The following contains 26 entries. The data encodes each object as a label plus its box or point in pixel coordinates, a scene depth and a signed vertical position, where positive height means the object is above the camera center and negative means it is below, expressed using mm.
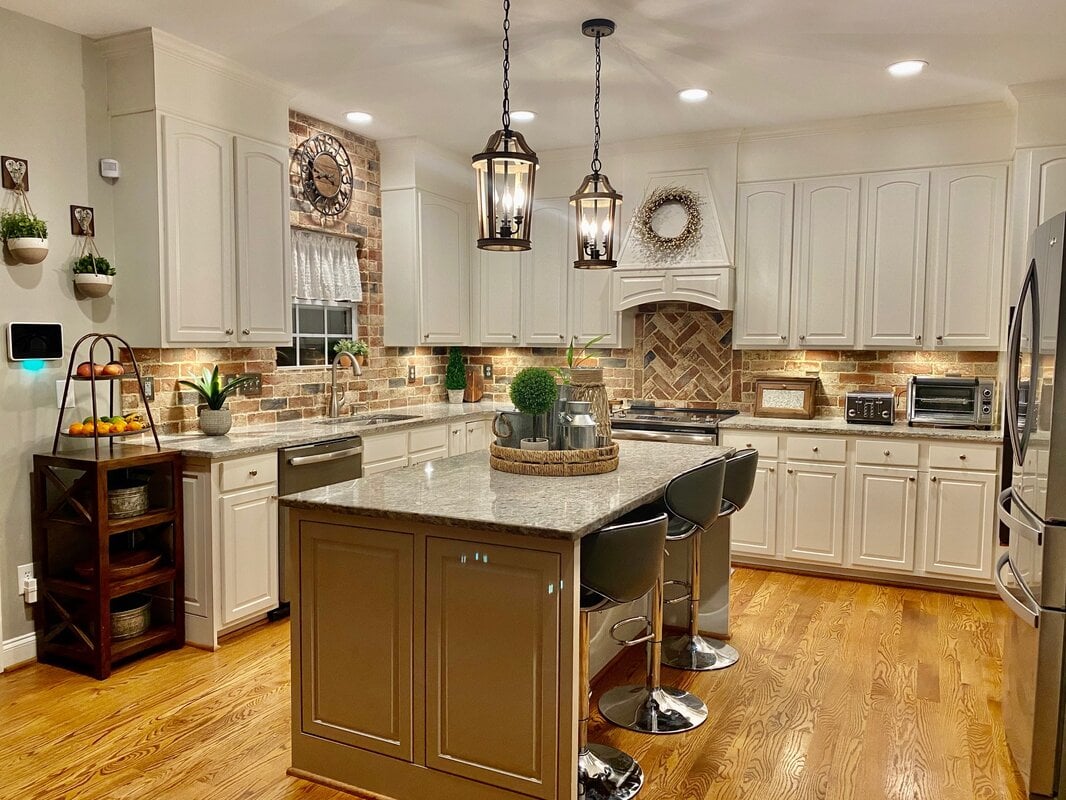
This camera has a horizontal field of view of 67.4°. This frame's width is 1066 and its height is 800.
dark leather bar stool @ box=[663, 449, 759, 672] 2914 -680
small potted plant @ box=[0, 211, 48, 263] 3334 +445
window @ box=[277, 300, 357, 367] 5027 +98
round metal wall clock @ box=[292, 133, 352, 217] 4898 +1089
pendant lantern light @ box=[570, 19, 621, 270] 3268 +523
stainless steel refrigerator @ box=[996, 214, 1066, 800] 2393 -567
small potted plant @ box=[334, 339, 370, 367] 5164 -20
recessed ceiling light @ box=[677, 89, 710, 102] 4418 +1420
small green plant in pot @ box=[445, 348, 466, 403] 6277 -260
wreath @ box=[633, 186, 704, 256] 5355 +870
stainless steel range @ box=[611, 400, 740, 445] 5090 -490
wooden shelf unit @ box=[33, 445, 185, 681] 3330 -939
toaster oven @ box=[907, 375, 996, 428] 4652 -297
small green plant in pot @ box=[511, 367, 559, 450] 3012 -167
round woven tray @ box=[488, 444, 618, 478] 2975 -429
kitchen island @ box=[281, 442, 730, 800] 2250 -862
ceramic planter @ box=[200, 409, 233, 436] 4016 -388
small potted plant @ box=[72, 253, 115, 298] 3619 +305
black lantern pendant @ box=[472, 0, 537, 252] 2574 +508
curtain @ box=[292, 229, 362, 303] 4957 +504
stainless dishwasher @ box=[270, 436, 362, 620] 3984 -638
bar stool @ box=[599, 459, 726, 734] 2898 -1371
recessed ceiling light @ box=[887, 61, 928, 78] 3920 +1410
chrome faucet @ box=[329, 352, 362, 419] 4980 -238
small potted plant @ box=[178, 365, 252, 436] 4020 -304
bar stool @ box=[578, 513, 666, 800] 2363 -695
